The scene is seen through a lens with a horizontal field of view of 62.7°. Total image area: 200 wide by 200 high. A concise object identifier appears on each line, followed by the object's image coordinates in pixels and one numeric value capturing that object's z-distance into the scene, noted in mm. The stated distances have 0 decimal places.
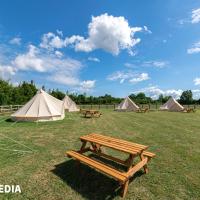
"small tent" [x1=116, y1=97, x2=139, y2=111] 23695
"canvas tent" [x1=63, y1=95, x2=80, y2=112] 22586
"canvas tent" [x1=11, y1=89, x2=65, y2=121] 11570
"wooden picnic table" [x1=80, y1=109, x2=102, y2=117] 15500
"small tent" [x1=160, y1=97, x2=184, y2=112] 25653
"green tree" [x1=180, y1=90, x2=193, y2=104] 62781
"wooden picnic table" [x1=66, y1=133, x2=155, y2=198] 3090
